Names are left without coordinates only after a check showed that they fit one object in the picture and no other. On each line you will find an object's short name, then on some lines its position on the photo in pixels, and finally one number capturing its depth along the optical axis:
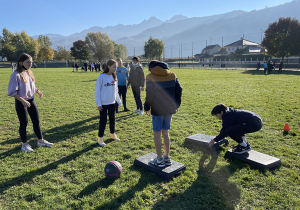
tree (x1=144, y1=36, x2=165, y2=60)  85.62
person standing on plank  3.54
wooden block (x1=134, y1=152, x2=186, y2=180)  3.81
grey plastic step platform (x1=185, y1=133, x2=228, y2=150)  5.03
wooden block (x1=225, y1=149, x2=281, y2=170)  4.04
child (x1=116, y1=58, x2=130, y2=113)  8.25
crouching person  4.32
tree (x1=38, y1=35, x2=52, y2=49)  104.94
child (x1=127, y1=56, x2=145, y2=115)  8.12
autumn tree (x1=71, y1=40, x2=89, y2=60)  85.19
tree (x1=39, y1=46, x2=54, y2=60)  83.14
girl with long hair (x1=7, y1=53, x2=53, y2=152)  4.47
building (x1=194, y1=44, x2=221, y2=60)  117.06
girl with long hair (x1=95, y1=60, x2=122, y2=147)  4.98
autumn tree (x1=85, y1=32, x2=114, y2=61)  85.88
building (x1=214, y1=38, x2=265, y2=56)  90.00
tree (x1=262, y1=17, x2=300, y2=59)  41.38
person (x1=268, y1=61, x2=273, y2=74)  28.19
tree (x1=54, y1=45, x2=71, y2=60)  92.41
